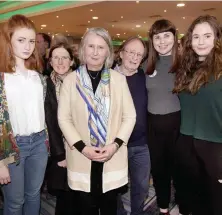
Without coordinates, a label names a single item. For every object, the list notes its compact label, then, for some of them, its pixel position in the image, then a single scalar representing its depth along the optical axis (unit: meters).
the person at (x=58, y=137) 1.90
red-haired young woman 1.66
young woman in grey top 2.14
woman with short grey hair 1.74
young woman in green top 1.76
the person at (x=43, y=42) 3.60
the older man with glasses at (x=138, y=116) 2.14
